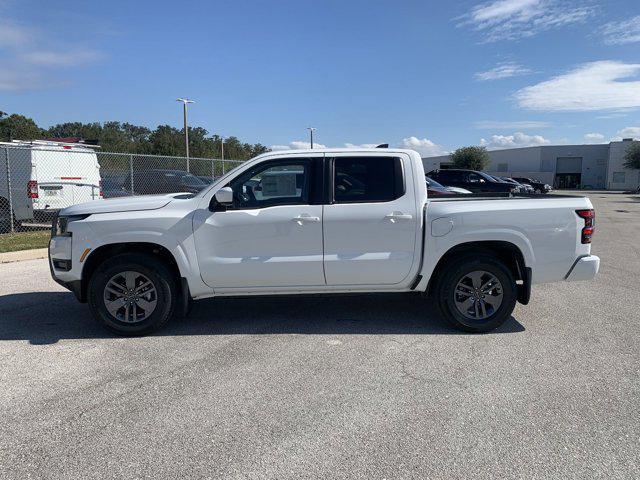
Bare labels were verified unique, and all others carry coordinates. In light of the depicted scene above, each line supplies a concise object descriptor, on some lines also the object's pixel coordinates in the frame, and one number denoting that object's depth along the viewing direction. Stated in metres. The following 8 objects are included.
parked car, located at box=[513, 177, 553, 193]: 45.65
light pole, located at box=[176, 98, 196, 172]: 40.22
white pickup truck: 4.98
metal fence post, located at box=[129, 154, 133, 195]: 14.42
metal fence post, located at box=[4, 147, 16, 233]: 11.44
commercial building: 72.12
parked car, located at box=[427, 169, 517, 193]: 21.56
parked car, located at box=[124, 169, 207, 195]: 15.62
